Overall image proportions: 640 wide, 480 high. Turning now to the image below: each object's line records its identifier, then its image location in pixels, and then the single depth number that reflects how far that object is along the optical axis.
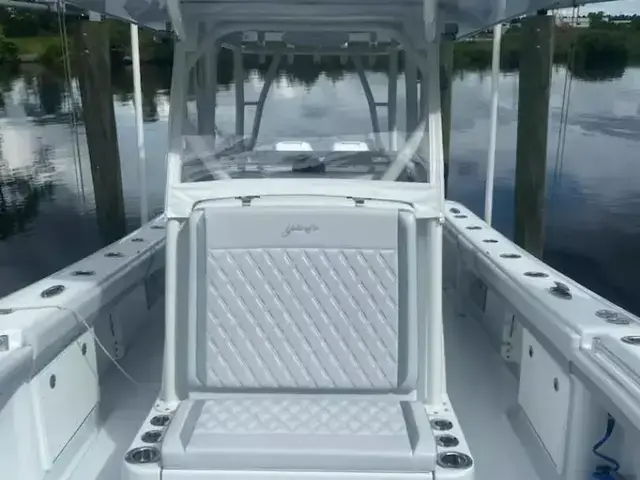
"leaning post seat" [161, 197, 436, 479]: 2.24
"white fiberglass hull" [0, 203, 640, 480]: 2.10
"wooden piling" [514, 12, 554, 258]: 5.45
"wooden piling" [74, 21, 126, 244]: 5.68
